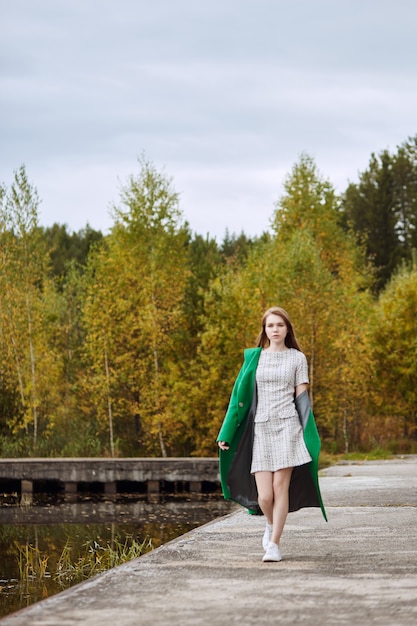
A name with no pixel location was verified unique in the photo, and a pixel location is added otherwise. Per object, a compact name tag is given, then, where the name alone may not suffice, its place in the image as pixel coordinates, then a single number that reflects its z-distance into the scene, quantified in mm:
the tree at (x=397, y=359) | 30844
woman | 7320
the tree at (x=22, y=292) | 30594
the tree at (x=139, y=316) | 30344
